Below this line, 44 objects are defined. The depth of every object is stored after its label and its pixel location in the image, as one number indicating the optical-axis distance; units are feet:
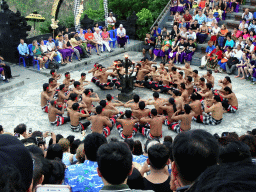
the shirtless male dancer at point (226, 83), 28.23
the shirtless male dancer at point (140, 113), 23.85
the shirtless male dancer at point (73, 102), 25.86
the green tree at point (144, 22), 58.65
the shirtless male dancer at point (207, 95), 27.17
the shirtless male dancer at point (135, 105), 24.79
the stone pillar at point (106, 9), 54.44
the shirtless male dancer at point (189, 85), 29.45
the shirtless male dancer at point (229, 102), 27.32
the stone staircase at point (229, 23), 45.39
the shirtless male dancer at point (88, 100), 26.89
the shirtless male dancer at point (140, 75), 34.76
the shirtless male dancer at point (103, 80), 33.45
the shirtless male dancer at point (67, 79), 30.71
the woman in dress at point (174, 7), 56.44
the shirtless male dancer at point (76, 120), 24.52
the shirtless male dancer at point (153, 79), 33.73
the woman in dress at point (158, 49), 46.14
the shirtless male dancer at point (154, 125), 22.61
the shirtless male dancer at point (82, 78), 31.27
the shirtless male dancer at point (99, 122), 23.09
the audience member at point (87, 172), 10.38
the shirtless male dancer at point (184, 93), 28.11
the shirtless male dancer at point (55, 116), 25.54
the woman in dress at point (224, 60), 39.86
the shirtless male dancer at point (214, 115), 25.08
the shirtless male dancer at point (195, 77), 31.40
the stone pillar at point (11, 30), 41.37
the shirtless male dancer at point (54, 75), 31.24
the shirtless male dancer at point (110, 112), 25.03
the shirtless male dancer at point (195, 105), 25.58
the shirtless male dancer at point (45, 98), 27.81
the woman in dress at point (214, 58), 40.65
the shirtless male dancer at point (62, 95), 28.09
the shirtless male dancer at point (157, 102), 26.04
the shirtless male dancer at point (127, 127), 22.93
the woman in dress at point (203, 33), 47.01
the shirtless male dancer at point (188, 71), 33.78
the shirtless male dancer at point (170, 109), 25.22
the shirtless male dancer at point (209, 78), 30.91
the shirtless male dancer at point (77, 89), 28.68
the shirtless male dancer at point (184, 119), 23.24
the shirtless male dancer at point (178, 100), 25.65
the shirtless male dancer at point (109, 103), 25.49
